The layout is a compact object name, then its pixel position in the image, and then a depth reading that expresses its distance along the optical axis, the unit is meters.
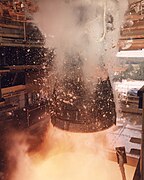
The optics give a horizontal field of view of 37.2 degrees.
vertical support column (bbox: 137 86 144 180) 2.43
